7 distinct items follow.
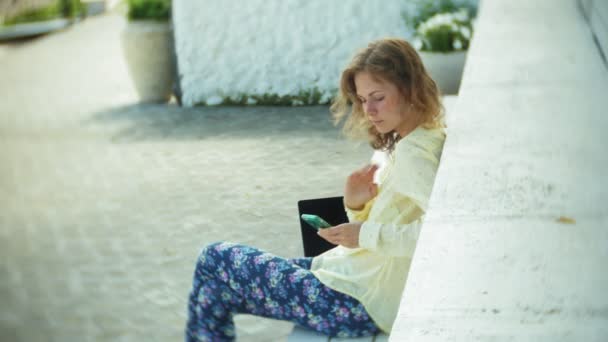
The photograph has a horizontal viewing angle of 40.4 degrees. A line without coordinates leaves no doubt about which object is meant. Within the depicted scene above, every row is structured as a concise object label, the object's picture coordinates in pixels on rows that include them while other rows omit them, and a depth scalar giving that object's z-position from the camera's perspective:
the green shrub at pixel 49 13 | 14.88
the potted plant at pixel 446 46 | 6.32
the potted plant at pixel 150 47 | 7.96
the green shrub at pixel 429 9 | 6.97
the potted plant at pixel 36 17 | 14.49
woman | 2.06
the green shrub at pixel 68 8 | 15.04
